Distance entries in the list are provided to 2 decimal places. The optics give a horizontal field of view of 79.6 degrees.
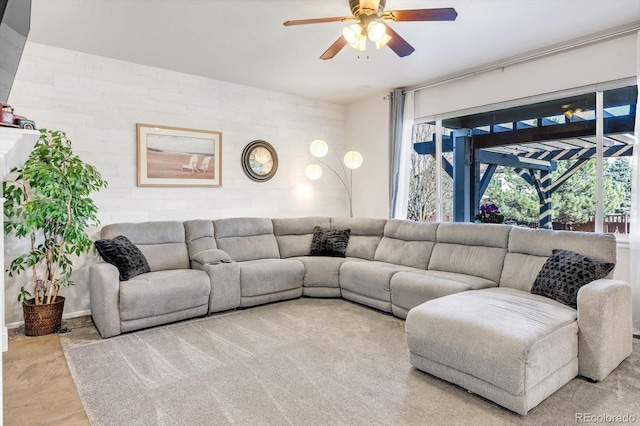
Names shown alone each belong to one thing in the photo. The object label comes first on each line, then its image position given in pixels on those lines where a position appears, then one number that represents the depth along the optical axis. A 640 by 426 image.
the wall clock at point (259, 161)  5.15
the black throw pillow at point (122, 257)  3.47
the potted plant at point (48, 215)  3.23
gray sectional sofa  2.26
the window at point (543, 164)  3.64
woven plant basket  3.35
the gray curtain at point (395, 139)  5.21
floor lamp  5.22
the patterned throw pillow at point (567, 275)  2.75
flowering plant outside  4.22
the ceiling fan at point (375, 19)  2.45
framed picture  4.33
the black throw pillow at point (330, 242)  4.91
